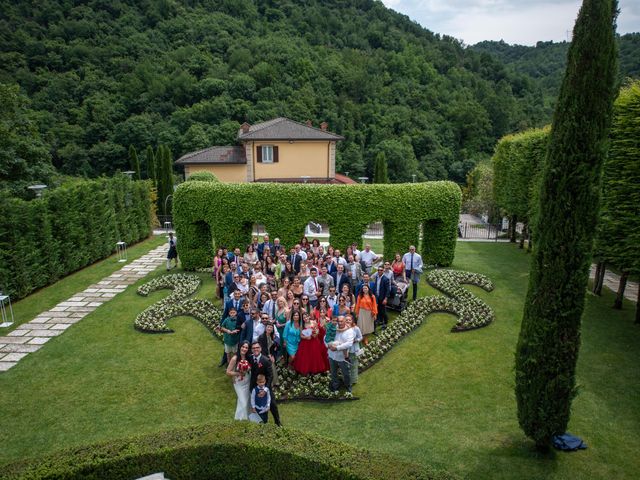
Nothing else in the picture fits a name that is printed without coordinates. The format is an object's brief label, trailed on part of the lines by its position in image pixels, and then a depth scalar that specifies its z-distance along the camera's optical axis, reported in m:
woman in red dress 10.16
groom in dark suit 8.03
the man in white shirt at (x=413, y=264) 14.82
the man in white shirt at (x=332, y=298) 11.20
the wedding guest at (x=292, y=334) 10.11
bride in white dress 8.12
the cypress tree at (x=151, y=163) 40.50
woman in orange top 12.04
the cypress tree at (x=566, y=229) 6.50
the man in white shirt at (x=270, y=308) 10.90
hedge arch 18.31
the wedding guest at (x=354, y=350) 9.60
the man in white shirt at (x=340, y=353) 9.48
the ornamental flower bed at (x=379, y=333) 10.03
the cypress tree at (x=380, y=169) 41.69
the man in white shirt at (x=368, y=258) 15.04
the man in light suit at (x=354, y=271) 13.91
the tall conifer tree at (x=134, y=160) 42.36
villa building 37.16
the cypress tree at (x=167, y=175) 36.34
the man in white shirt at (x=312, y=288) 12.46
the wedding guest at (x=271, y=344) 9.55
